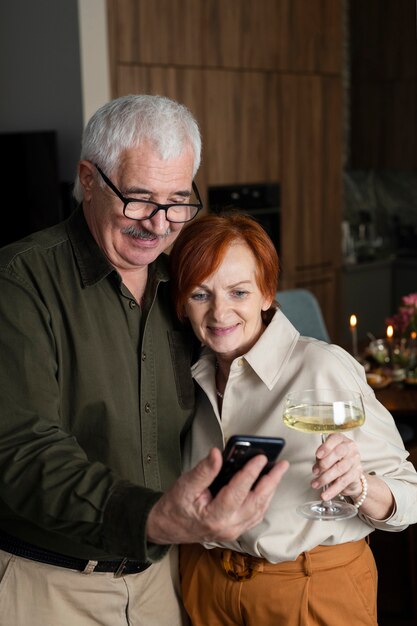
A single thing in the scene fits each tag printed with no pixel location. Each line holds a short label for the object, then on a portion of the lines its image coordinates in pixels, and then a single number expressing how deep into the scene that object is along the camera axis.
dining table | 2.91
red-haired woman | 1.72
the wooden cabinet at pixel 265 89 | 4.65
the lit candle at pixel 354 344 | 3.13
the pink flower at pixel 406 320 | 3.28
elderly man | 1.43
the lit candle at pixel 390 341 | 3.21
